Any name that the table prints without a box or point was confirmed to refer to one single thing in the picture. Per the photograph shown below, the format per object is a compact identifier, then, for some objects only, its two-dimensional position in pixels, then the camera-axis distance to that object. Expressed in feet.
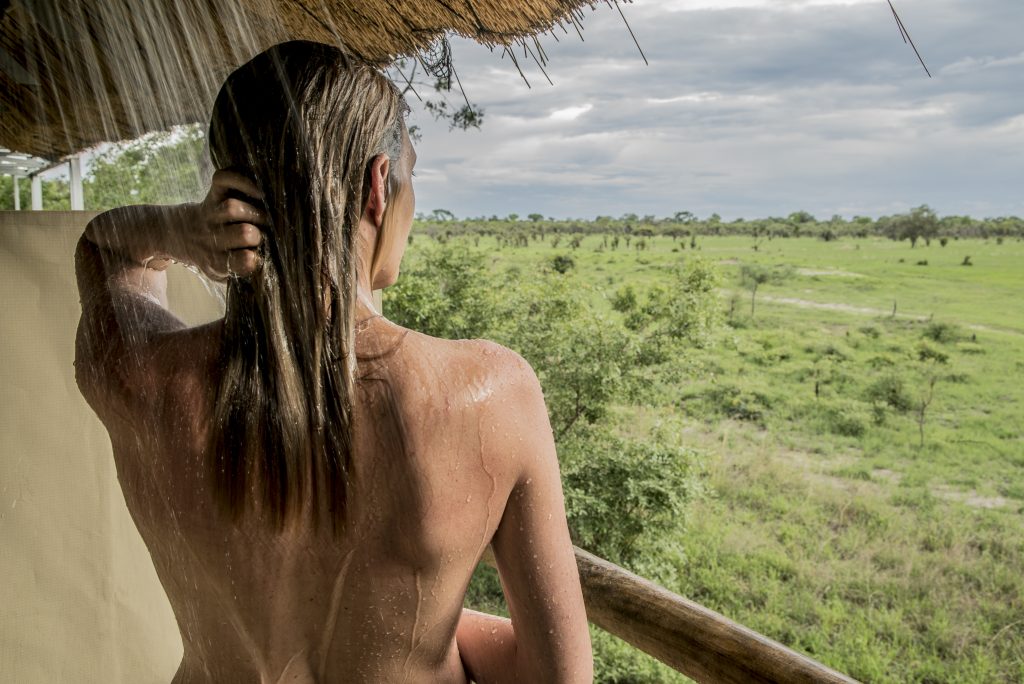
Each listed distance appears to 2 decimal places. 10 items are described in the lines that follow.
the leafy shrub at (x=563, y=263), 38.27
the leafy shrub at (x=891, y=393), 34.63
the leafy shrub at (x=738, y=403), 35.65
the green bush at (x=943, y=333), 37.65
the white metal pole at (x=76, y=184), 5.79
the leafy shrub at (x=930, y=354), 35.88
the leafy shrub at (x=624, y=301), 27.81
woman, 2.25
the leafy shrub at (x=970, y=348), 36.78
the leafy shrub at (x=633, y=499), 20.63
